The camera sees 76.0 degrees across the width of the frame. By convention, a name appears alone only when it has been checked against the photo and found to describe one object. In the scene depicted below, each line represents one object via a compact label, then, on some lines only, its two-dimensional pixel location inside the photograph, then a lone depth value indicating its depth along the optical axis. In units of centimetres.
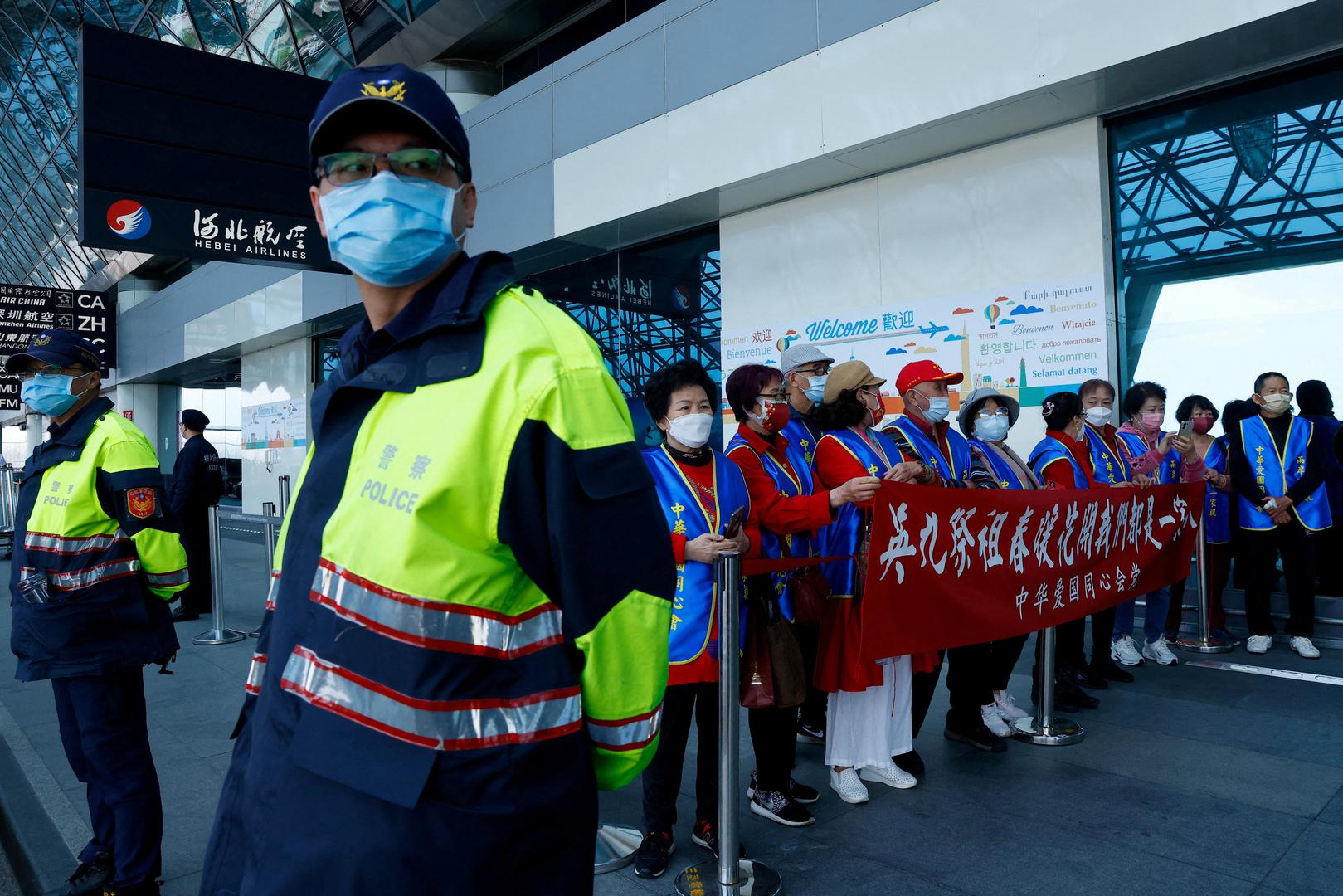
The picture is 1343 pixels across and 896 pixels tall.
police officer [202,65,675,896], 109
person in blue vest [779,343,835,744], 409
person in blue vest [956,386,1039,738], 470
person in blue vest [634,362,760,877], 314
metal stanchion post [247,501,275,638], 782
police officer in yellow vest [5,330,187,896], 295
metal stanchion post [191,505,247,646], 767
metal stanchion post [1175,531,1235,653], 623
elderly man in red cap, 420
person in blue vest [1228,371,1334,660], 600
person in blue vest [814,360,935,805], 372
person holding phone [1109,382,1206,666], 571
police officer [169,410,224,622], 849
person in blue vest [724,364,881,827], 352
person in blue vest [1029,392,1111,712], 512
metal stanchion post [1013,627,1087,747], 449
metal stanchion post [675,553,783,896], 276
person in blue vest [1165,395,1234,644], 643
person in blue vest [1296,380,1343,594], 598
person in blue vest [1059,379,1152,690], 546
